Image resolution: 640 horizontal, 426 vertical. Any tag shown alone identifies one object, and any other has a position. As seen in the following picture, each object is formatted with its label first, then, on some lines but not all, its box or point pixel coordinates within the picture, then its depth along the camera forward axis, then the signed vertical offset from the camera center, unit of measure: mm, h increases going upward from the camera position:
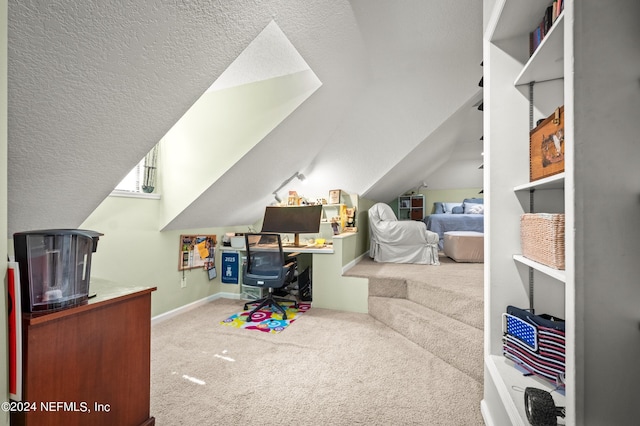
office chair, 2960 -561
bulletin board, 3164 -453
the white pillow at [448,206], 7488 +234
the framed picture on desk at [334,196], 4262 +286
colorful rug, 2768 -1131
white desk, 3211 -797
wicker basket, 1018 -95
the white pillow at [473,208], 6429 +154
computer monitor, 3469 -71
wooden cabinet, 948 -588
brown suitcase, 1057 +286
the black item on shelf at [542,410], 918 -663
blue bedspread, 5324 -169
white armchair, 4055 -422
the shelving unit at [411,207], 7992 +220
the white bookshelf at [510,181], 1355 +170
